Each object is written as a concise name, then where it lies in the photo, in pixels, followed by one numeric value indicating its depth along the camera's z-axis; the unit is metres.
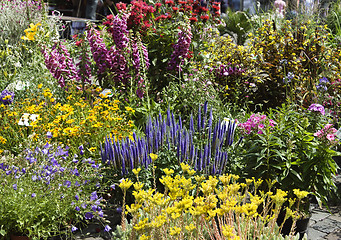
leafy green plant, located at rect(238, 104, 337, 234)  3.51
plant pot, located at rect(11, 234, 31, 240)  3.08
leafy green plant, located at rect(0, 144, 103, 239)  2.99
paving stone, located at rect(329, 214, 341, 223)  4.14
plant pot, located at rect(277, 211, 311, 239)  3.61
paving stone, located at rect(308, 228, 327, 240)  3.77
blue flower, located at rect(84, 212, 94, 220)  3.27
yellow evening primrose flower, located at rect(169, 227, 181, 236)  1.87
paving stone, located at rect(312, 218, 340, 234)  3.92
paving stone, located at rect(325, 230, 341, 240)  3.77
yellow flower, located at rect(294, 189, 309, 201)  2.27
